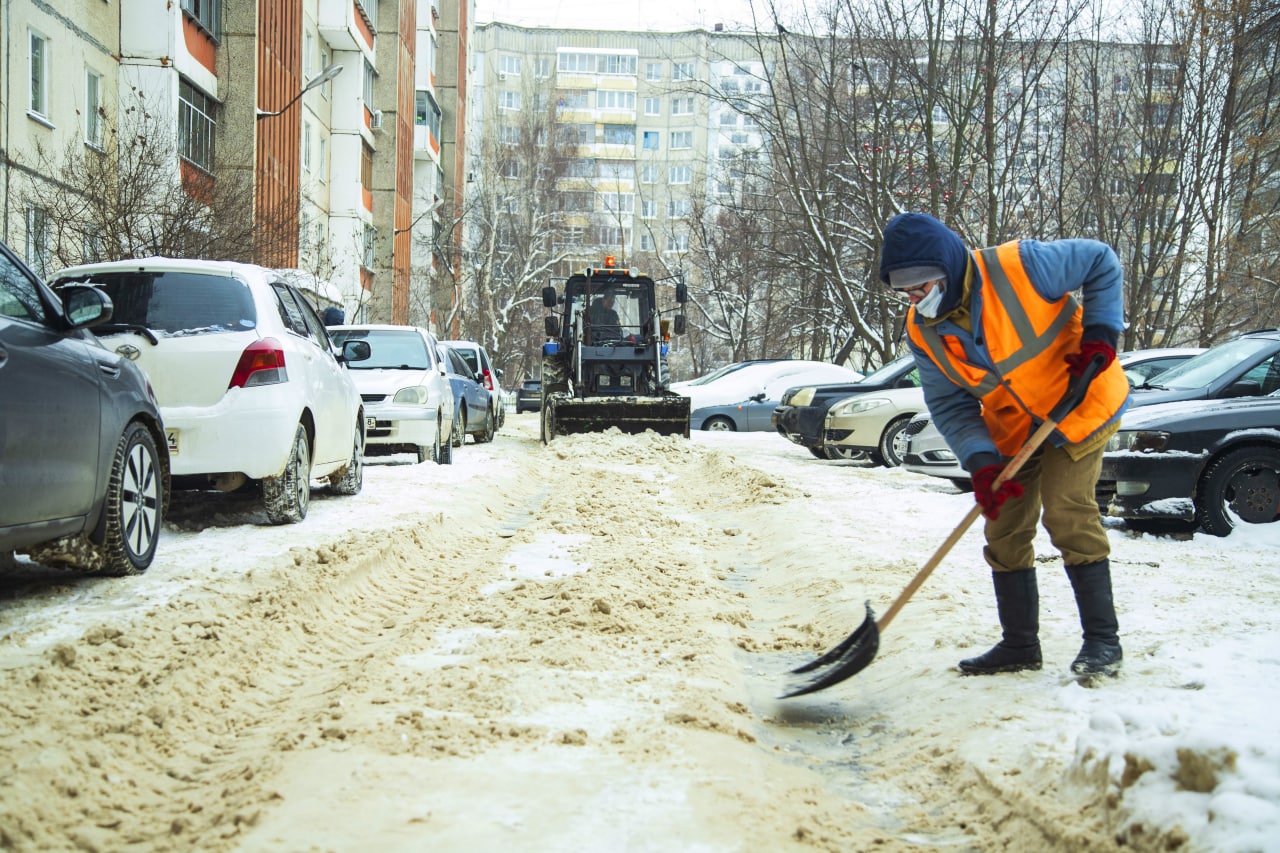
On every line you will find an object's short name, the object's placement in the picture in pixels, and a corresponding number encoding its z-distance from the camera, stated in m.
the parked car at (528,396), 41.28
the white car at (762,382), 25.64
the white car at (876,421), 16.09
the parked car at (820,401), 16.92
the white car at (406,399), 13.88
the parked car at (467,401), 18.02
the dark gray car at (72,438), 4.94
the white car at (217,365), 7.75
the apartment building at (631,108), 80.62
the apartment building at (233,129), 15.37
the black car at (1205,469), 8.81
